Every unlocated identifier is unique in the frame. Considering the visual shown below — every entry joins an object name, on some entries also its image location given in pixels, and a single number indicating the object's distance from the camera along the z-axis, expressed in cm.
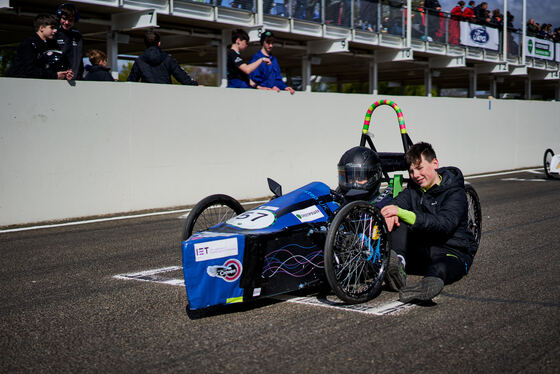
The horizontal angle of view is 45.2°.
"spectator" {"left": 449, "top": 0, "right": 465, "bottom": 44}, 2235
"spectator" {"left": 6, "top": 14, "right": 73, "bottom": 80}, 896
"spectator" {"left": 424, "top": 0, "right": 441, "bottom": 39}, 2141
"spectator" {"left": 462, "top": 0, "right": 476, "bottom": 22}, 2280
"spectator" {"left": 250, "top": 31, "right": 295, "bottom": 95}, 1202
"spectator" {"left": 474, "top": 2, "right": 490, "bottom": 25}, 2370
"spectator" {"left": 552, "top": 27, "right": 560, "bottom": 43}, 2947
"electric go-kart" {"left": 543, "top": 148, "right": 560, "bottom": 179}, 1439
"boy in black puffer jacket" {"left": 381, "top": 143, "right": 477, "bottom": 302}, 499
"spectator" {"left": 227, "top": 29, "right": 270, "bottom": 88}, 1102
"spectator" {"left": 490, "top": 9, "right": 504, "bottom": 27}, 2459
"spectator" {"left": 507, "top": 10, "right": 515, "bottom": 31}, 2615
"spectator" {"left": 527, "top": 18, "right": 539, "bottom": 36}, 2780
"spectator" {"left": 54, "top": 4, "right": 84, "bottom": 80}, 931
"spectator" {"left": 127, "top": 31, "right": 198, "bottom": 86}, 1019
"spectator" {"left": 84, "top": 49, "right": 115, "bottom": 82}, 975
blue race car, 432
